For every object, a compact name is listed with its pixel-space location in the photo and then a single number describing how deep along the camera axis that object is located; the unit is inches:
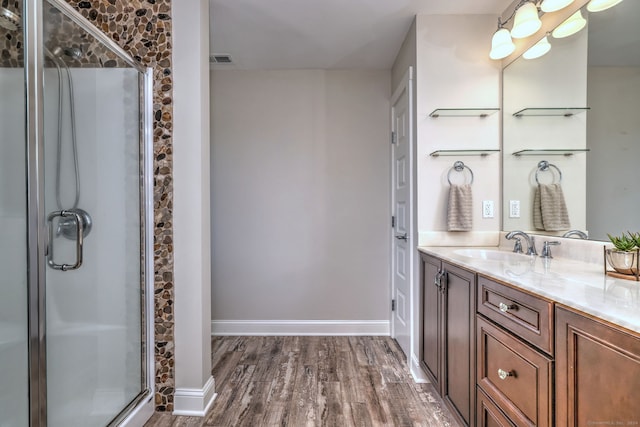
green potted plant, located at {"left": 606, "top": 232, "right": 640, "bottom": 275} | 44.4
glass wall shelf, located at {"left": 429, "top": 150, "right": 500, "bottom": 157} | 84.7
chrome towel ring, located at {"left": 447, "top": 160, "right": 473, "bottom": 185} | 86.1
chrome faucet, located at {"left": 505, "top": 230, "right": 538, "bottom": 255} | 71.9
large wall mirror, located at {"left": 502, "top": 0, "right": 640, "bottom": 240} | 51.4
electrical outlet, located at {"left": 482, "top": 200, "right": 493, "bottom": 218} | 85.8
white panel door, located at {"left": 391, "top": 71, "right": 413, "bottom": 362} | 94.5
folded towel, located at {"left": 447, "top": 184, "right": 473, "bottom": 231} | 82.5
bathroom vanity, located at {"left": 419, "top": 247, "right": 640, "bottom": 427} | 29.2
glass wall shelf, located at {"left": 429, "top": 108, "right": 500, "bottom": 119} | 84.9
